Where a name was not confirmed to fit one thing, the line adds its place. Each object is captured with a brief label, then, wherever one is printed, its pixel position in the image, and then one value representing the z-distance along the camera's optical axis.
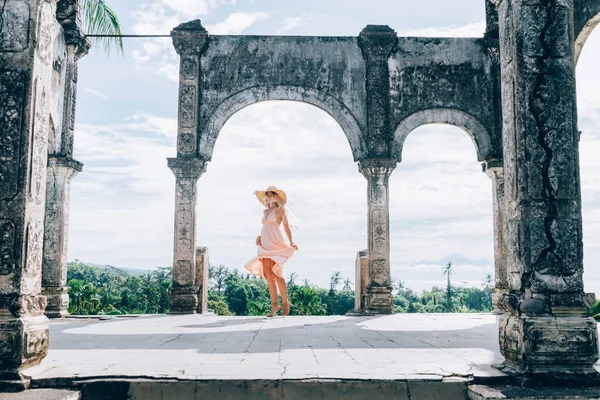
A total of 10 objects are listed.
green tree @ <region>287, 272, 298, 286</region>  79.99
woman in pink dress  9.20
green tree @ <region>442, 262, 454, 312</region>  81.05
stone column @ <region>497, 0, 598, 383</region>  4.00
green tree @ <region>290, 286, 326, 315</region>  44.03
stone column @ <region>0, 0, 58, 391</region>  3.95
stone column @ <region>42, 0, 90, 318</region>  10.38
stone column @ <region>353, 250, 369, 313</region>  11.49
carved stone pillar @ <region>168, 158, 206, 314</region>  10.92
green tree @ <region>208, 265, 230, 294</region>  74.77
